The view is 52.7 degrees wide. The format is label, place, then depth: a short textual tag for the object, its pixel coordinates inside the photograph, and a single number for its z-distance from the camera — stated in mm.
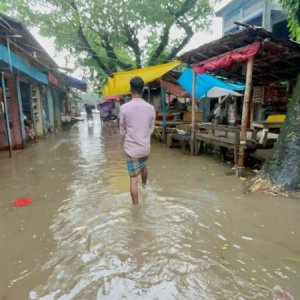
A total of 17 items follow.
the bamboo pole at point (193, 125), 8898
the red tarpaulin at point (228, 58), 5809
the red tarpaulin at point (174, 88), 12148
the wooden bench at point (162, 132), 11688
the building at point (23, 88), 7847
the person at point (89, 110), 27511
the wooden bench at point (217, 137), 6898
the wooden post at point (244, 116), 6020
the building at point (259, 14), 11766
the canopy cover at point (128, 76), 9961
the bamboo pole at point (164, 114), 11828
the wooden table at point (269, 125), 7246
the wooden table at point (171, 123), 12237
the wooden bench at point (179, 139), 9775
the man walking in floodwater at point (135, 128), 4094
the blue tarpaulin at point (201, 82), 10625
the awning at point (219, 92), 13445
